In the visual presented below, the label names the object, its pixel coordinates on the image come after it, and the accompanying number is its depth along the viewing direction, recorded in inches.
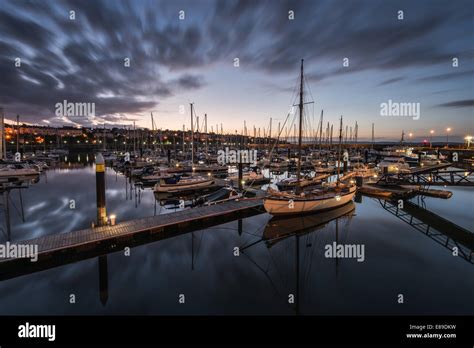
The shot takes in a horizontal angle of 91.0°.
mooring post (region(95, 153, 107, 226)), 546.6
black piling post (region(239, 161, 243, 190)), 1083.2
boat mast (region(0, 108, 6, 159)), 1905.8
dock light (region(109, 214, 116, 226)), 576.8
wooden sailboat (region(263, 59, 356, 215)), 720.3
